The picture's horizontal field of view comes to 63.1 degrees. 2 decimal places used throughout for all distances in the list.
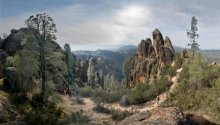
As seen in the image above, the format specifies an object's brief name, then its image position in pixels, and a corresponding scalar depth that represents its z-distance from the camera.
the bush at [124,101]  37.61
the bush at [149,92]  37.13
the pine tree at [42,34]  22.10
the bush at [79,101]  35.48
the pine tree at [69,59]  51.29
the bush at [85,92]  45.25
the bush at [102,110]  28.08
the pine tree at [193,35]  42.80
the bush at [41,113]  17.01
